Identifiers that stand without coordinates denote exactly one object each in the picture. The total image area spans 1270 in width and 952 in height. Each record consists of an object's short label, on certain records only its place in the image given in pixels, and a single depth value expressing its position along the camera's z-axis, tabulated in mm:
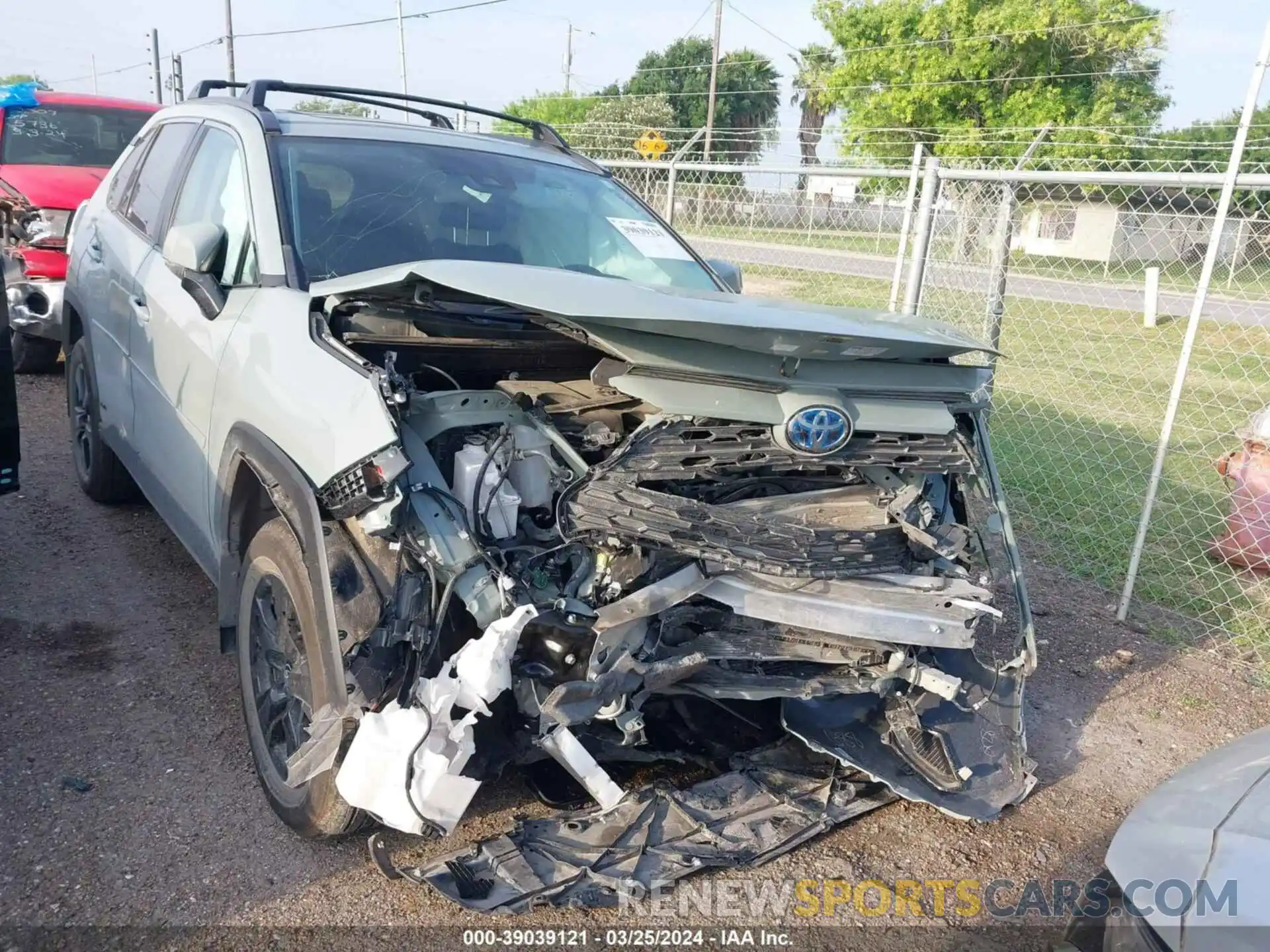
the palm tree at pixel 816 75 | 37588
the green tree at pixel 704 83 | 59688
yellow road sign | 13581
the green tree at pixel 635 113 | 45500
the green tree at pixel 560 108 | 47062
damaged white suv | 2400
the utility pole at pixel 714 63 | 34938
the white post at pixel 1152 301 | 6538
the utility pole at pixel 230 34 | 31062
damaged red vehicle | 7066
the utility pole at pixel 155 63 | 34750
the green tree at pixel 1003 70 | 30547
